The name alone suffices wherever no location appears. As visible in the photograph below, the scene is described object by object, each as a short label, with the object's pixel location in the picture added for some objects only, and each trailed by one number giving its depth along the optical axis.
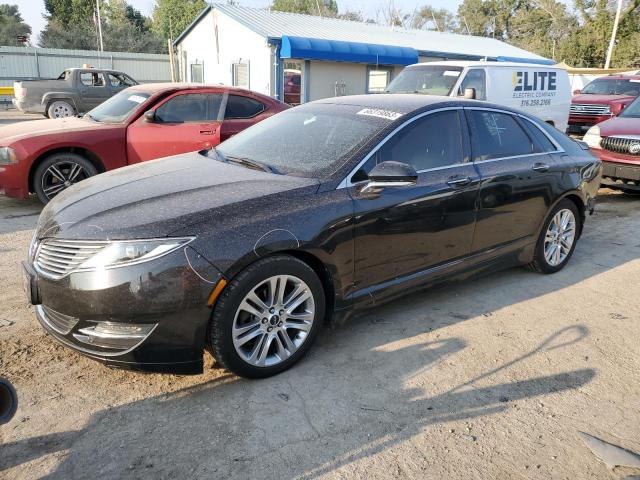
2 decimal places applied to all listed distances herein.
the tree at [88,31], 45.34
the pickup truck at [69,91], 16.94
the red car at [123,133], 6.44
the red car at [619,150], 8.21
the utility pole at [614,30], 32.55
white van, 9.70
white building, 19.89
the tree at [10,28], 47.86
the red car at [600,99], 14.30
